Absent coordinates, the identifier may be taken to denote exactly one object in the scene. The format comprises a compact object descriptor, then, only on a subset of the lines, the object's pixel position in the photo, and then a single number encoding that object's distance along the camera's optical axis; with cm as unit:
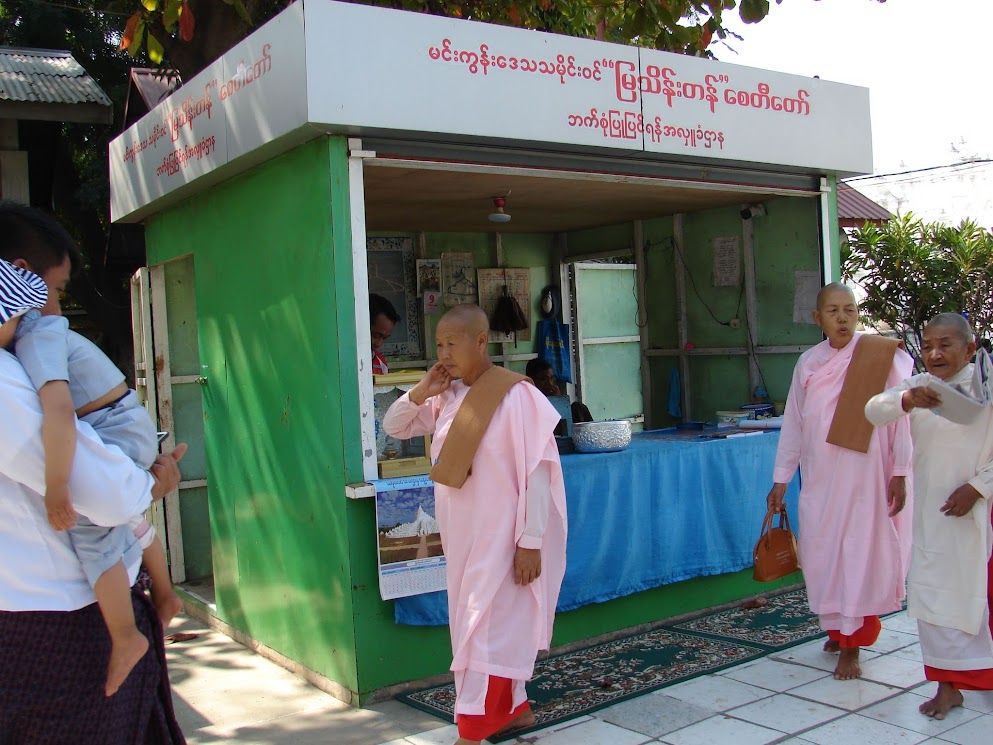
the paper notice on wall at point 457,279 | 827
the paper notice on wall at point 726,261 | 742
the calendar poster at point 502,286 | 845
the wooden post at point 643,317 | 816
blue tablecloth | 530
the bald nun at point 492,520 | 381
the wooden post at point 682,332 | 787
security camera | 712
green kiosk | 453
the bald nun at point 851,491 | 470
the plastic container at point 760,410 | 689
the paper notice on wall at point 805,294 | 682
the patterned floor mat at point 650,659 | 457
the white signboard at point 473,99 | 436
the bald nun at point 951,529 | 404
